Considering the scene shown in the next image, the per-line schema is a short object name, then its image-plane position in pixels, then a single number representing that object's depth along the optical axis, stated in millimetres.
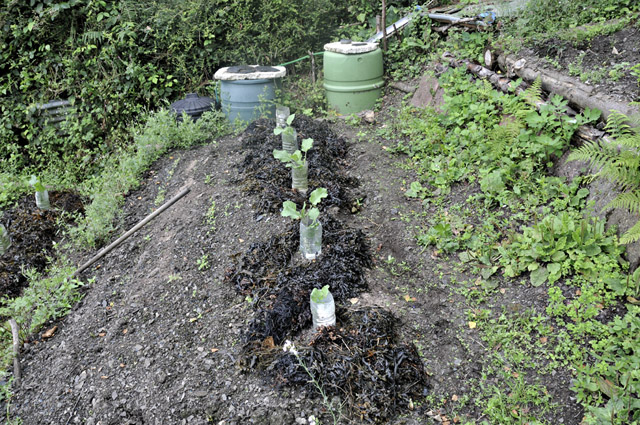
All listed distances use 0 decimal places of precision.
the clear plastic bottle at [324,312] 2641
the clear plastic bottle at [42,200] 4992
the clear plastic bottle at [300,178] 3895
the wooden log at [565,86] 3438
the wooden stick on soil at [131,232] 4067
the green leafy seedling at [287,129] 4098
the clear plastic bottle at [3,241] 4484
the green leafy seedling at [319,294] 2602
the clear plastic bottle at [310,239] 3152
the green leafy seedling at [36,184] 4823
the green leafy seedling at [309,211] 3092
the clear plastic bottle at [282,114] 4586
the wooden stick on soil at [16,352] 3178
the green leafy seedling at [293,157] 3738
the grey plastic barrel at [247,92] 5727
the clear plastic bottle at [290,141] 4230
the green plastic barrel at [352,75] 5930
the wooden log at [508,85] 3420
